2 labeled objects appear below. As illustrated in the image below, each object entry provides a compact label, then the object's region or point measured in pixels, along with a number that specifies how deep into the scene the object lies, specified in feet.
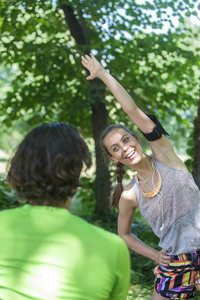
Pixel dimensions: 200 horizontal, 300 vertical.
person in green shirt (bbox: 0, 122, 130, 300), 4.00
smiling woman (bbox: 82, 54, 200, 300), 8.09
